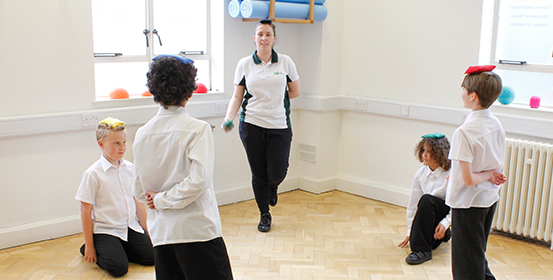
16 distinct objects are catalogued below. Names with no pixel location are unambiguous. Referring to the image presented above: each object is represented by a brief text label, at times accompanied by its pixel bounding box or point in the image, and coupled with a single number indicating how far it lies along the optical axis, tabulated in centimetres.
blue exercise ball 385
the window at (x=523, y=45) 377
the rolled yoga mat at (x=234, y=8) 414
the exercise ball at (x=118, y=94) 388
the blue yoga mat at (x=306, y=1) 438
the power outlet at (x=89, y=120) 364
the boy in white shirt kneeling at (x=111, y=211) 313
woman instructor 363
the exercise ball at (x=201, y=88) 426
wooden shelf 412
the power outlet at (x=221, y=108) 435
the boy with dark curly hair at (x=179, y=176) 190
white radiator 358
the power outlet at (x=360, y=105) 471
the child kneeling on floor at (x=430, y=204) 335
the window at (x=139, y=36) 388
